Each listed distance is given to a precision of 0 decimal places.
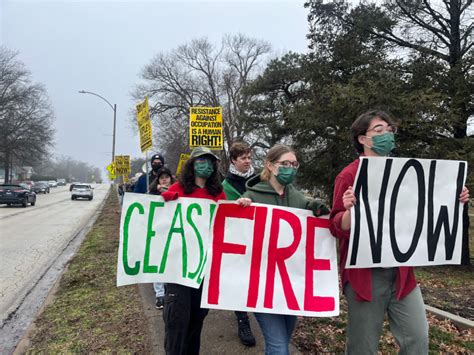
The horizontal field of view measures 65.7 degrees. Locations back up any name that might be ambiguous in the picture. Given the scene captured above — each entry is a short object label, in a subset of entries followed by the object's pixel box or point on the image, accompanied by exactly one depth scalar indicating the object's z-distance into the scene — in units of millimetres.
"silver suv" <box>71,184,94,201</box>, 35531
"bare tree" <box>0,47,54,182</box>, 45219
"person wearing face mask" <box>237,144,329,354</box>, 2631
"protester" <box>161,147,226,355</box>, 2734
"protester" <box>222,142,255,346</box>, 3721
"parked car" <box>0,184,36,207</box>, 24219
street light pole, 31650
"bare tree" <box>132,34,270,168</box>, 39031
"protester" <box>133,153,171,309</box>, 4840
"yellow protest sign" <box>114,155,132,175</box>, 16656
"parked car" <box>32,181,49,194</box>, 52712
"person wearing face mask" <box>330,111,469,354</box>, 2221
